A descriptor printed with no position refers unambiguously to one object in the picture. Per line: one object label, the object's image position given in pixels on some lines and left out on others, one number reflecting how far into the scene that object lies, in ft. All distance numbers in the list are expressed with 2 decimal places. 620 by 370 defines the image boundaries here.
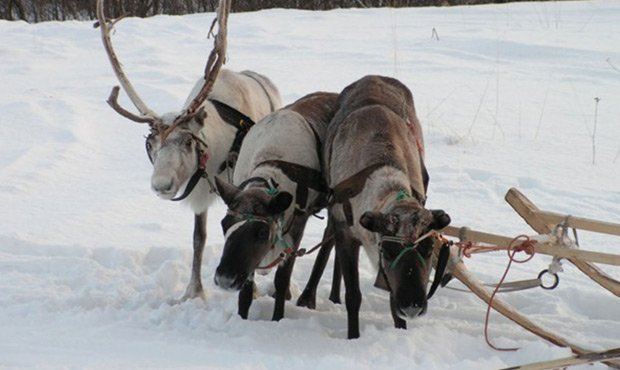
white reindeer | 34.12
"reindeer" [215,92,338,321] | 29.40
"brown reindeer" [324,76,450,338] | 26.73
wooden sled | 27.12
